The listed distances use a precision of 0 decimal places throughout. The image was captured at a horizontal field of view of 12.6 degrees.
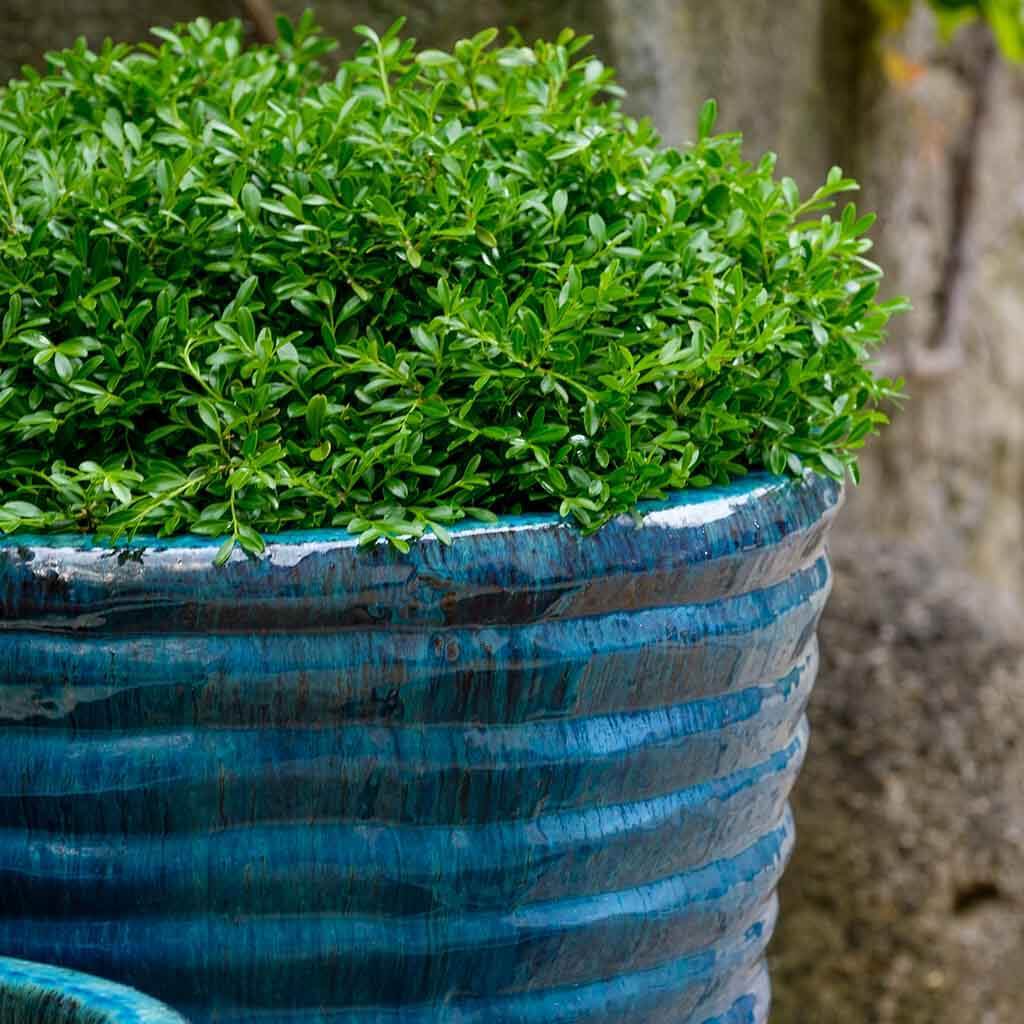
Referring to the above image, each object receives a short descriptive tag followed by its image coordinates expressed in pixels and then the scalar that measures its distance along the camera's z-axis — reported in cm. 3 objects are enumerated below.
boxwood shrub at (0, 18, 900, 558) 183
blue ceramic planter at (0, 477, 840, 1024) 179
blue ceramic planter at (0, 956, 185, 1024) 173
